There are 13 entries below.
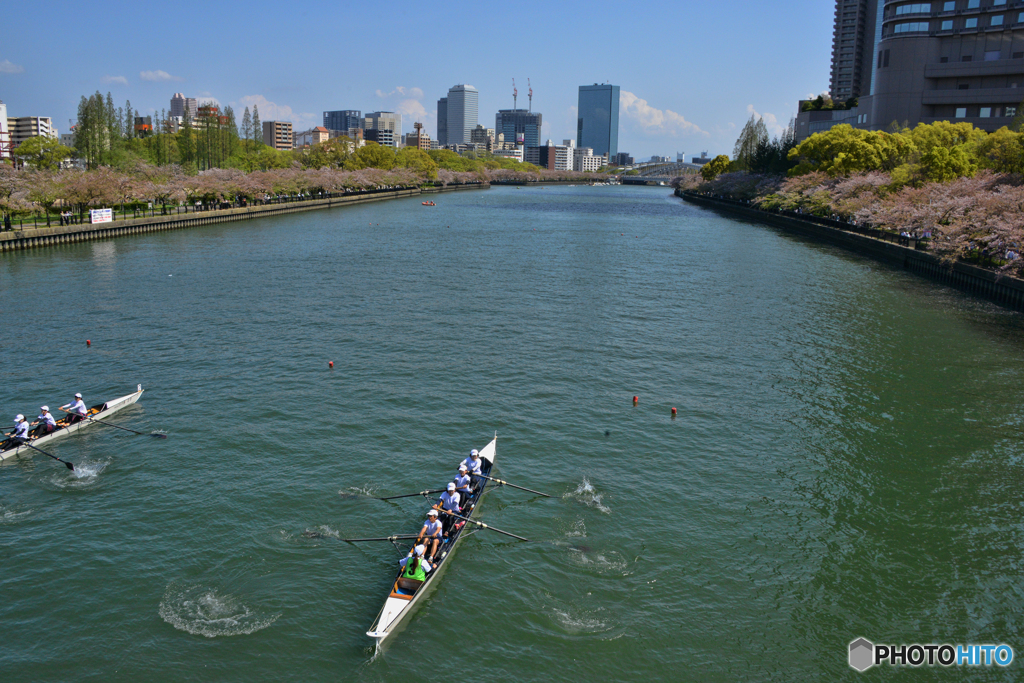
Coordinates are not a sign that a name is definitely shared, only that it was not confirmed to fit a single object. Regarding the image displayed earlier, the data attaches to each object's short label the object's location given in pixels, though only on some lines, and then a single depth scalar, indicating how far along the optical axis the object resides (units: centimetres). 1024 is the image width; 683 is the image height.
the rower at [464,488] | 1959
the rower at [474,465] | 2050
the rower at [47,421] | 2345
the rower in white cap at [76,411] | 2460
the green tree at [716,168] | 17188
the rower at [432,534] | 1728
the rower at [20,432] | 2256
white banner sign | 6825
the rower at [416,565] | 1608
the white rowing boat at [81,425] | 2266
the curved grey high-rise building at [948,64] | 9650
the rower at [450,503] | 1875
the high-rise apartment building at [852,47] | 18300
